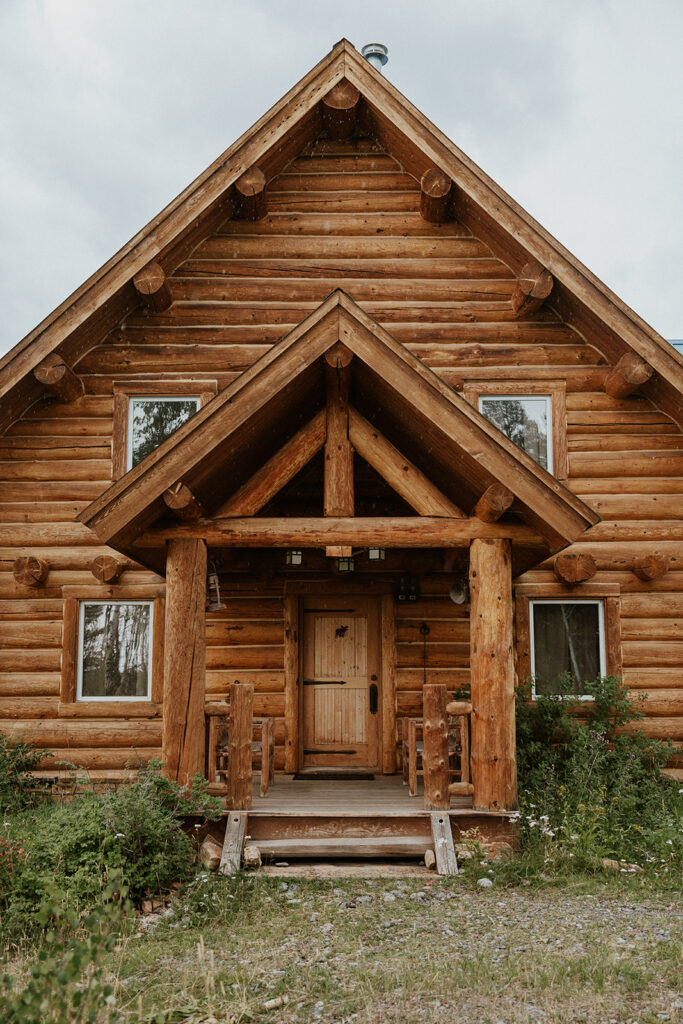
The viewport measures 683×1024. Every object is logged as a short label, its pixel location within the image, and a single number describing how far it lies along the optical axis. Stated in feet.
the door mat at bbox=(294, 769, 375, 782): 35.17
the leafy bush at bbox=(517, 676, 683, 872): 26.55
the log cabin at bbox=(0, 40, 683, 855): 35.24
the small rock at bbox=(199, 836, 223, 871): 24.85
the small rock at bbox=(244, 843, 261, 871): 25.00
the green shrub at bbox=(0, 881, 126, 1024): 11.54
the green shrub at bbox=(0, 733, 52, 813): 32.81
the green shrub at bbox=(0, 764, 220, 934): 21.74
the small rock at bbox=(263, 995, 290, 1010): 16.46
